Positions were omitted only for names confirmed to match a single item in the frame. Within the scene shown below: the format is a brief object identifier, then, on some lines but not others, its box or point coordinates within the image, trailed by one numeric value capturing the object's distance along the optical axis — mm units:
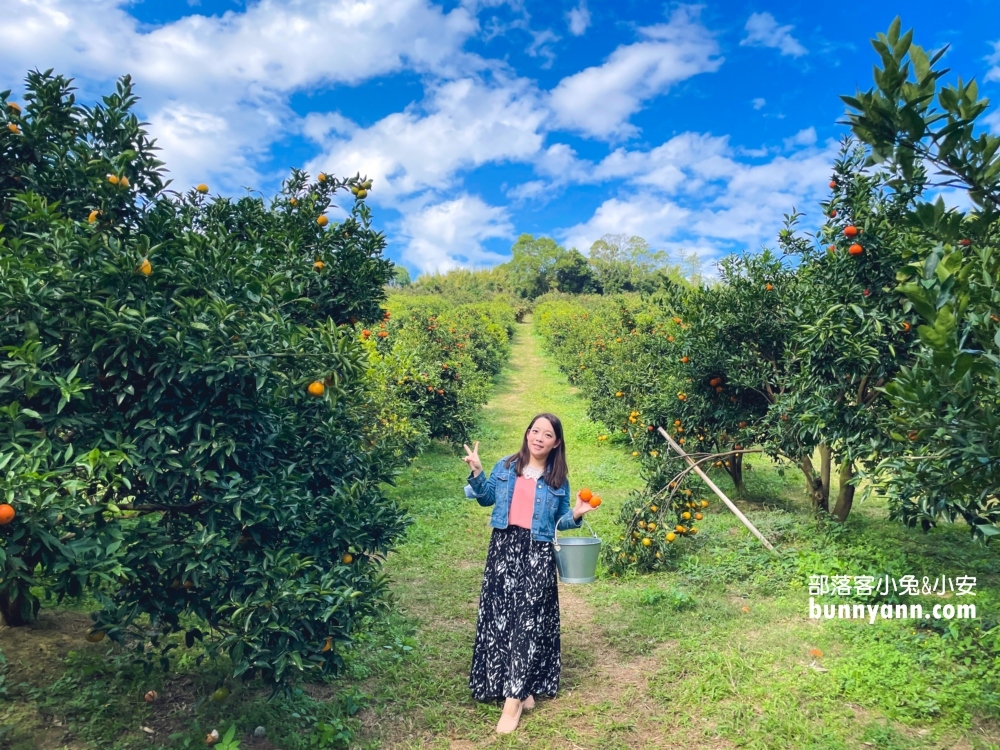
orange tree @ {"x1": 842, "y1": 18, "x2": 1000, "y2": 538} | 1967
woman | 3607
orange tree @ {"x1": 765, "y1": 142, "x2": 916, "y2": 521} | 4953
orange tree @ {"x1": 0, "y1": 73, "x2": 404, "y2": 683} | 2303
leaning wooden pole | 5801
